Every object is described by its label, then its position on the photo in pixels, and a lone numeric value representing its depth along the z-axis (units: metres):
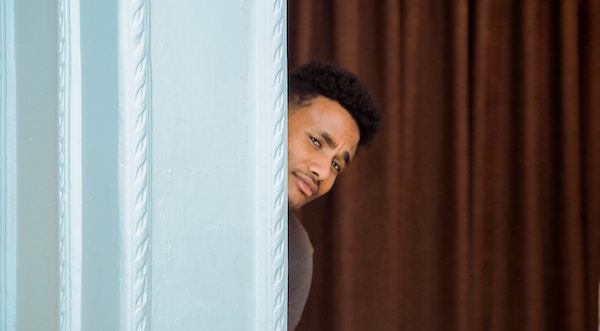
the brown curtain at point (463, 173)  2.38
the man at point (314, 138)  2.23
